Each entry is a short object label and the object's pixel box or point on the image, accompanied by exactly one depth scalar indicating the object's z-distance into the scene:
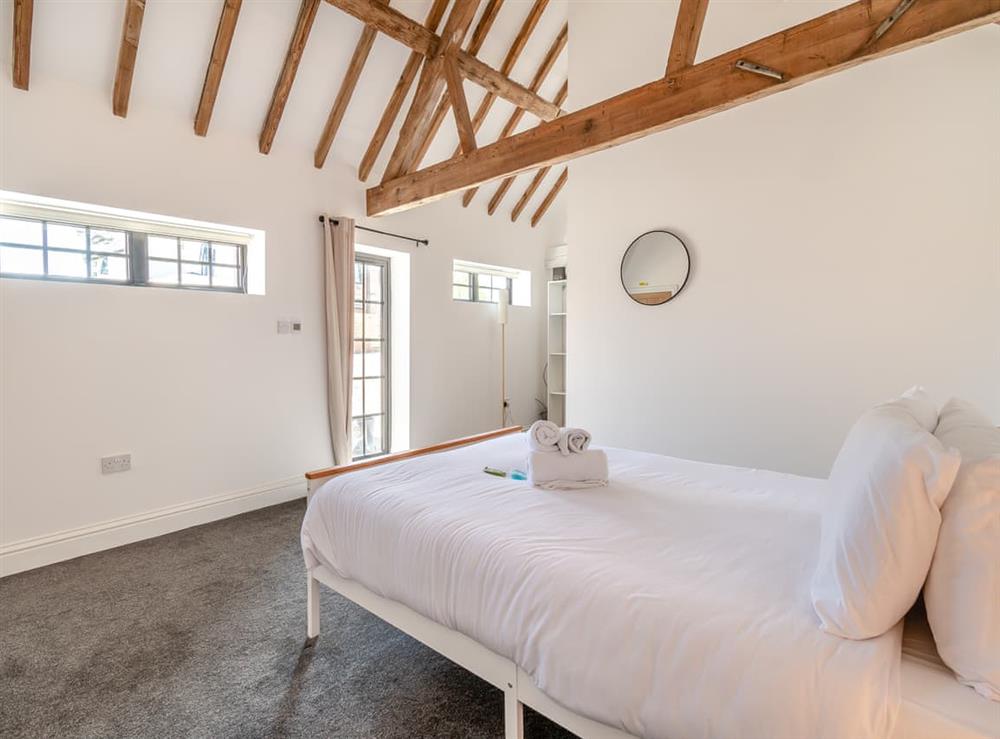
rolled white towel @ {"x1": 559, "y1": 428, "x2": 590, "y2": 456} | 1.90
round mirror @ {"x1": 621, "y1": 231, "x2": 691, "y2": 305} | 3.34
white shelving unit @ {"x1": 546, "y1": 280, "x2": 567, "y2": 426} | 5.60
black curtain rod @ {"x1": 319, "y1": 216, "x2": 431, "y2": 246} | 4.31
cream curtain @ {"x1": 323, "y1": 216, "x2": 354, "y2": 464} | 3.94
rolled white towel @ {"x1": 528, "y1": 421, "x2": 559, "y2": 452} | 1.90
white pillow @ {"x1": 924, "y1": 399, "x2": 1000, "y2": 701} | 0.83
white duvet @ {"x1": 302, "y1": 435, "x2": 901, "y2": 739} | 0.91
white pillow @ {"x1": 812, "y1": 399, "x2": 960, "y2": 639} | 0.89
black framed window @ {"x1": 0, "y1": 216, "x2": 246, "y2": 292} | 2.77
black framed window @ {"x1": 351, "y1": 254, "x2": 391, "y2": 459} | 4.52
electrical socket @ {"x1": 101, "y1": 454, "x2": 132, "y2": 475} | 2.96
